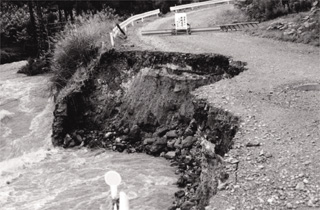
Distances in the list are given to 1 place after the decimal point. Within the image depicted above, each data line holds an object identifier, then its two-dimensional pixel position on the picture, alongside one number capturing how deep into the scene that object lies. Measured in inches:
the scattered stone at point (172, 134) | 506.3
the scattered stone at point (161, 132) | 522.0
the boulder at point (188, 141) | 471.5
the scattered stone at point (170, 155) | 485.4
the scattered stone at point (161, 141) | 509.1
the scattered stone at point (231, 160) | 294.7
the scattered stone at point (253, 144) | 313.3
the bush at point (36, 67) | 881.5
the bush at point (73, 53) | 644.1
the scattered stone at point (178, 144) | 484.6
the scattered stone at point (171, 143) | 498.9
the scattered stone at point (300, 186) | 255.9
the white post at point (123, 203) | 167.6
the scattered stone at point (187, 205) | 343.7
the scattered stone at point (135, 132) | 538.3
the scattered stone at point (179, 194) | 390.6
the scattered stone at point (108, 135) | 550.4
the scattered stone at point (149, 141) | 520.7
